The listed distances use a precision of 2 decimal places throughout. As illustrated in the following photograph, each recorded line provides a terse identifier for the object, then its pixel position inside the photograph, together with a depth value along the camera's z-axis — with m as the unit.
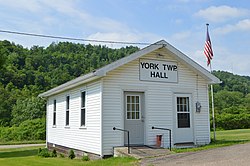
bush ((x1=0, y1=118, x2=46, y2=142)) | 32.91
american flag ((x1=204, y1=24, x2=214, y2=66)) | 16.48
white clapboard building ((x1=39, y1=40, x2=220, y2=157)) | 12.44
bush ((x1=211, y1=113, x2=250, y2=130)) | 37.53
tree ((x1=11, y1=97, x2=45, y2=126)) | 43.44
